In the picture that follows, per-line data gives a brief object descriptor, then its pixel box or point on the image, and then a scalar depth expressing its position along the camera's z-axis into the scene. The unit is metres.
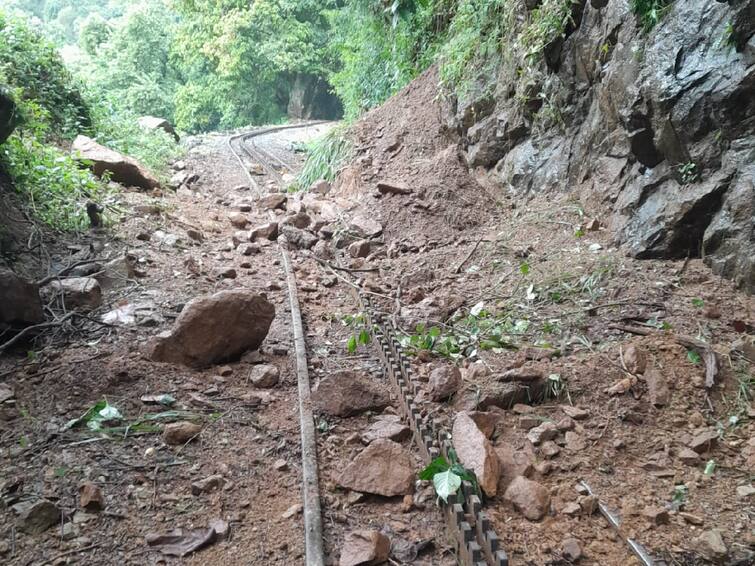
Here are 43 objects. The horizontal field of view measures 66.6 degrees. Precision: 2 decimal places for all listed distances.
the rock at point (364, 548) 2.53
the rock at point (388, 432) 3.41
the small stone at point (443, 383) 3.84
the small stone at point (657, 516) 2.69
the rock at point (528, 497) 2.81
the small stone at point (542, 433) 3.35
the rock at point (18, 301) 4.32
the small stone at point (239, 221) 8.52
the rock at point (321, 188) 10.07
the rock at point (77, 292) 5.07
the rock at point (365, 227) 7.39
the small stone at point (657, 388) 3.48
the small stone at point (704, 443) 3.12
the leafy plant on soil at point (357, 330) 4.61
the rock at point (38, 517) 2.73
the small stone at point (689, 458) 3.05
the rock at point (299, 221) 8.27
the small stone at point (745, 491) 2.82
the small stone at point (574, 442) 3.27
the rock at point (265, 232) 7.68
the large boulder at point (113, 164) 8.98
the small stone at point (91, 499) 2.88
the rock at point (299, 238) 7.57
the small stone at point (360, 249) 7.08
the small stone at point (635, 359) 3.71
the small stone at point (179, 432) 3.46
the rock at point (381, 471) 2.98
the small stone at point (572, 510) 2.81
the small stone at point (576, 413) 3.51
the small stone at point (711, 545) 2.48
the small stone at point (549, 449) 3.24
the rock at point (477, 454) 2.91
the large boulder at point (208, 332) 4.29
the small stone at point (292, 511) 2.85
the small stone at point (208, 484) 3.05
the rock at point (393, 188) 7.78
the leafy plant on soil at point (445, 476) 2.72
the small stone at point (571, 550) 2.54
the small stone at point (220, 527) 2.74
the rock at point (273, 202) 9.44
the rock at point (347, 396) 3.72
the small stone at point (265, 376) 4.14
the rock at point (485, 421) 3.41
